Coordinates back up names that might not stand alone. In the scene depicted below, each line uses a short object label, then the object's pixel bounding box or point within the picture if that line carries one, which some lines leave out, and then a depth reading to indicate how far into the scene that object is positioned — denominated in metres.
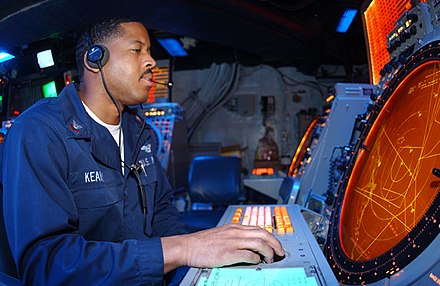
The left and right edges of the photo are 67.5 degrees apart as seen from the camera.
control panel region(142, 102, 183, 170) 4.20
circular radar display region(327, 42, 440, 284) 0.72
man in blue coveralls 0.71
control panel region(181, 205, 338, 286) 0.67
